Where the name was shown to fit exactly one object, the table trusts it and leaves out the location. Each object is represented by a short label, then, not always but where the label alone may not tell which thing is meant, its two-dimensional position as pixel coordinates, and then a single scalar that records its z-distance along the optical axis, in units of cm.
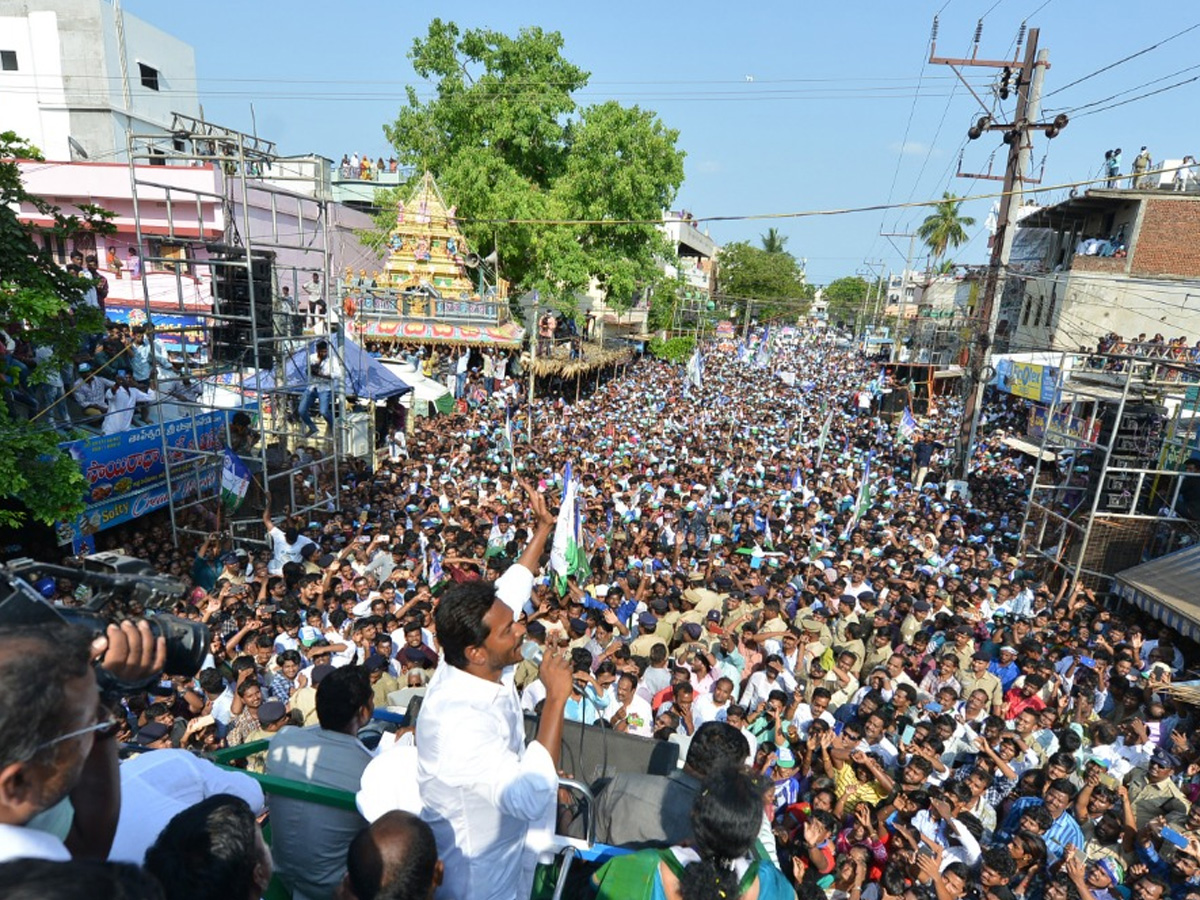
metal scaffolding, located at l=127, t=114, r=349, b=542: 841
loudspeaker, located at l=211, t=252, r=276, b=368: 866
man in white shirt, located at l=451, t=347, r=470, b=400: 1984
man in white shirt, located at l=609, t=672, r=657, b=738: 496
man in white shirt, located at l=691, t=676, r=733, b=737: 514
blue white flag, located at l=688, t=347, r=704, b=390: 2342
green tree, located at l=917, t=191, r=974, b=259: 5775
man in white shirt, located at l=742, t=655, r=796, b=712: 558
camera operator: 127
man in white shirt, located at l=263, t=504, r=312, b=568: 844
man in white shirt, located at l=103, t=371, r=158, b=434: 909
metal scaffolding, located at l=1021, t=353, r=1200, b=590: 909
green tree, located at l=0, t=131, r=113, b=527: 548
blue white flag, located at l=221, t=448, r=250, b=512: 872
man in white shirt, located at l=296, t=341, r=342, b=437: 1120
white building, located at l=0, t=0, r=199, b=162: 2358
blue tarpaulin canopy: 1204
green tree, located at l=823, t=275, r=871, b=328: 9281
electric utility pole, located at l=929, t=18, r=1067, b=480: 1420
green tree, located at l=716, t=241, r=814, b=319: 6331
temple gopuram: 2084
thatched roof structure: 2183
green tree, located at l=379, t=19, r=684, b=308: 2292
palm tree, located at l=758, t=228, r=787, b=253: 7838
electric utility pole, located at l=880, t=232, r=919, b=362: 3656
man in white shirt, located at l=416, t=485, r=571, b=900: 209
